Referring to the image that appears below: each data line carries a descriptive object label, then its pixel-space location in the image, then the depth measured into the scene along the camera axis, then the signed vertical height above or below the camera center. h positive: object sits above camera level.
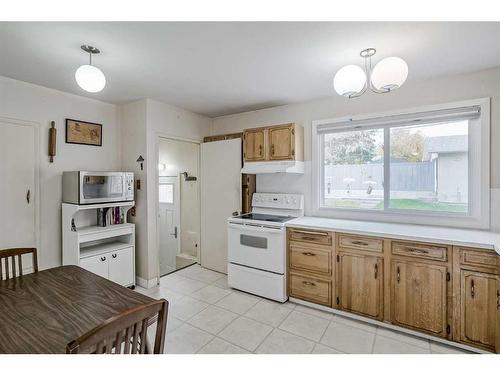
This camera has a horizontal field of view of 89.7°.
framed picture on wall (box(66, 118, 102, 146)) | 2.95 +0.66
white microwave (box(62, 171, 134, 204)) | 2.69 -0.01
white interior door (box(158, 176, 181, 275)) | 4.45 -0.64
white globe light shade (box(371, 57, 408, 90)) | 1.69 +0.77
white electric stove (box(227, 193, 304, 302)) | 2.78 -0.74
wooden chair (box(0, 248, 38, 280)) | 1.71 -0.47
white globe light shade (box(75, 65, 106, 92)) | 1.76 +0.77
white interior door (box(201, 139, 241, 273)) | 3.56 -0.13
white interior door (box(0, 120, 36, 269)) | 2.49 +0.02
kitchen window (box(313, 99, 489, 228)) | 2.42 +0.22
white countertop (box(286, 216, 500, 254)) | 1.97 -0.42
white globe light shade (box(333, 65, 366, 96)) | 1.82 +0.78
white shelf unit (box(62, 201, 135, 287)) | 2.73 -0.71
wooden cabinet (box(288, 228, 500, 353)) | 1.91 -0.86
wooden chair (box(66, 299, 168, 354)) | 0.81 -0.52
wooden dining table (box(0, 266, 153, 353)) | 1.01 -0.61
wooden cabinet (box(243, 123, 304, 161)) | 3.06 +0.54
